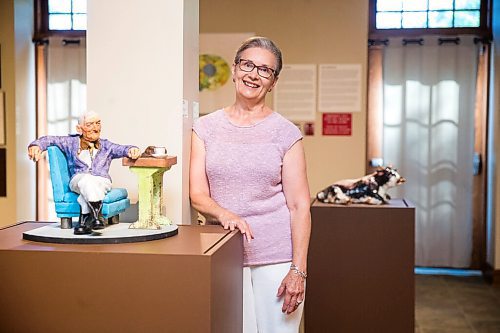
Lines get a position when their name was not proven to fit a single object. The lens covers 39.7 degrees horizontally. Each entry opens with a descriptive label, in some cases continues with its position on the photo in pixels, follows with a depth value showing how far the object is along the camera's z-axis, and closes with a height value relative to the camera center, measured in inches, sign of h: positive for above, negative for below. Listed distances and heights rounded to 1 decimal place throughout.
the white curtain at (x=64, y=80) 245.1 +17.6
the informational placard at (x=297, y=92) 233.3 +13.2
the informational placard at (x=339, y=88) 232.1 +14.6
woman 83.0 -6.4
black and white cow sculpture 153.4 -12.9
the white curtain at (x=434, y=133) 237.5 -0.3
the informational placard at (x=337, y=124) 232.4 +2.5
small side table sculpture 70.8 -5.7
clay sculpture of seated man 68.1 -2.2
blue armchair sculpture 68.3 -6.5
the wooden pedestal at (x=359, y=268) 146.9 -29.1
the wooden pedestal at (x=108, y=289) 59.2 -13.7
